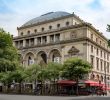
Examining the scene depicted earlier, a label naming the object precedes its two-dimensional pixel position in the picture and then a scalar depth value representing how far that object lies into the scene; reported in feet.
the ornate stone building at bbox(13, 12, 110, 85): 103.08
